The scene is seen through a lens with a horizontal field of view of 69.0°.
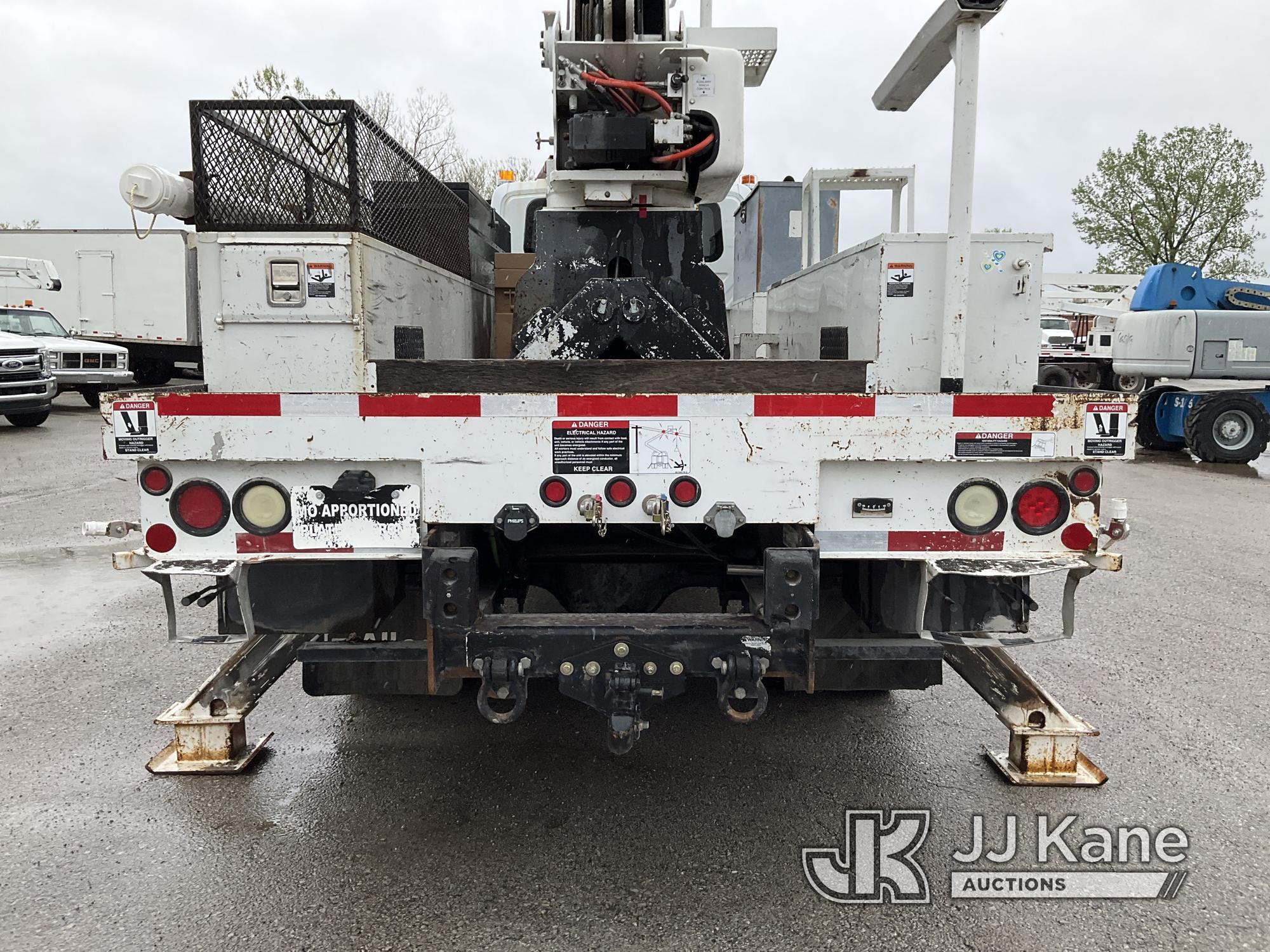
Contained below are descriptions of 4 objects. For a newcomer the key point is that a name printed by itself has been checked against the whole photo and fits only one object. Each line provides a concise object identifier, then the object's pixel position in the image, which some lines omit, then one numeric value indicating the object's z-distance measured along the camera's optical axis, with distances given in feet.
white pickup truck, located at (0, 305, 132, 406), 51.88
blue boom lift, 41.91
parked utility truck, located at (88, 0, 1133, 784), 8.85
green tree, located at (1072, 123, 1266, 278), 104.78
